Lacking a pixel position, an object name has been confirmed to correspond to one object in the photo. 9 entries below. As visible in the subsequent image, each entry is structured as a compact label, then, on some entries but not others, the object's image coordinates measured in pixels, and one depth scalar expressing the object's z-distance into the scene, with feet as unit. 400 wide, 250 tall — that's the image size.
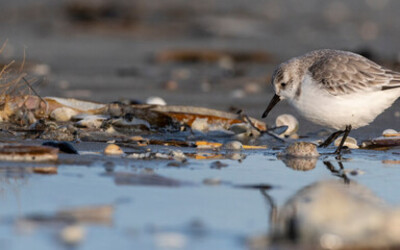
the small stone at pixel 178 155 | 33.19
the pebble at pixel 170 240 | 19.94
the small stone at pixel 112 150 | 33.68
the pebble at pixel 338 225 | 19.89
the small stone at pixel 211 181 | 28.40
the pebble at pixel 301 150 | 35.65
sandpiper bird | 37.42
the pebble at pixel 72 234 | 19.98
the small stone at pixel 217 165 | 32.24
